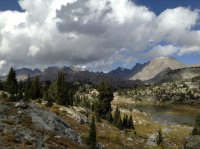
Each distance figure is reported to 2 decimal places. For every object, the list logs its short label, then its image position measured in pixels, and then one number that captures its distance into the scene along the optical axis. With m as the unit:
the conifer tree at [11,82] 81.38
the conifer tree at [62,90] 75.79
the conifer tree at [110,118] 77.50
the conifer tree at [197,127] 75.16
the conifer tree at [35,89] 96.23
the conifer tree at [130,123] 86.04
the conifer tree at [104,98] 78.27
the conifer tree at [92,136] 33.46
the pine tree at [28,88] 92.15
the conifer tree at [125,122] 84.65
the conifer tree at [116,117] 74.85
